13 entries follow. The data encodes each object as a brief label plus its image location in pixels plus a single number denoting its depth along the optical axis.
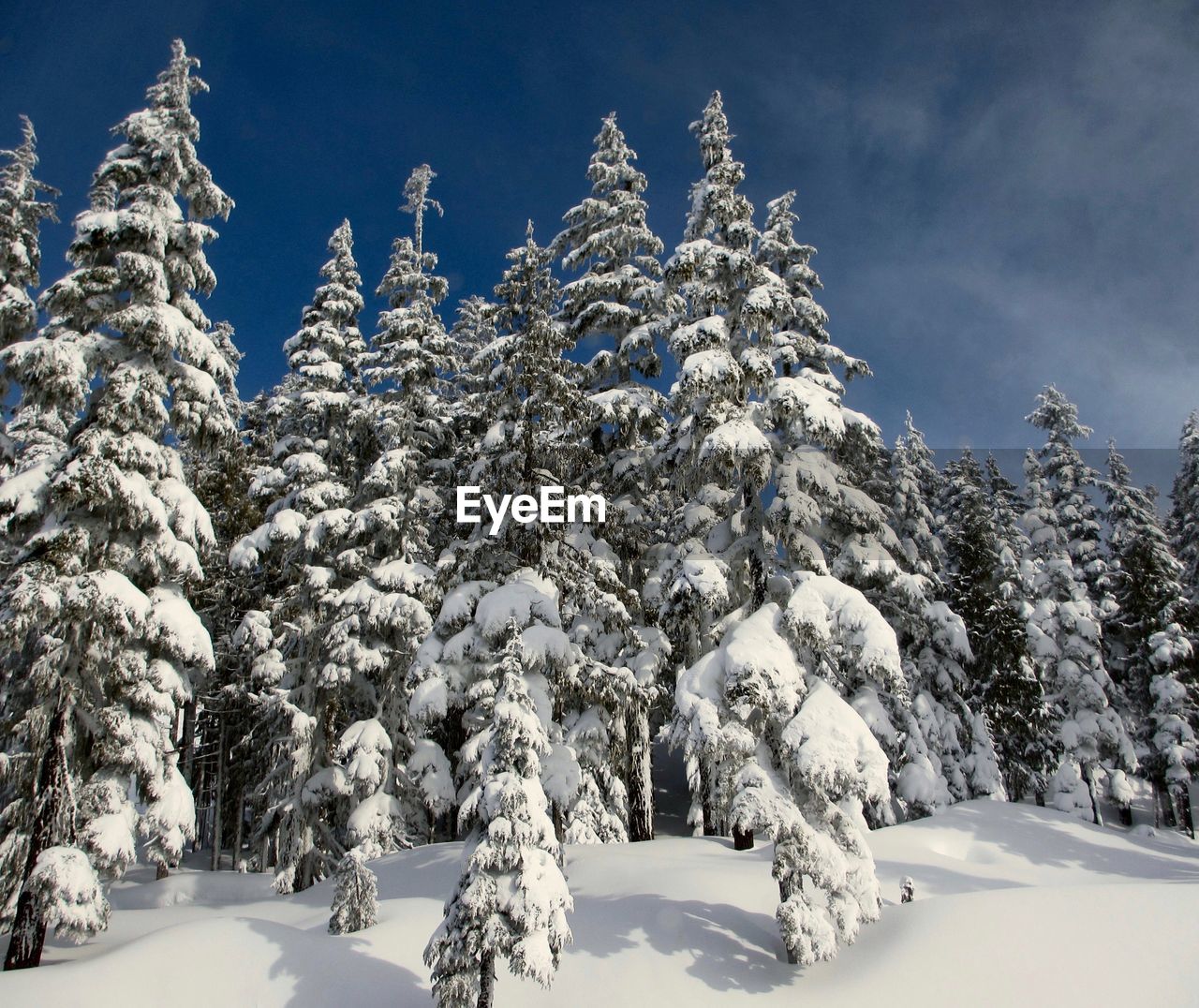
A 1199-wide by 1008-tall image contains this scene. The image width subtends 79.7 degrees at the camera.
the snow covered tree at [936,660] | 26.94
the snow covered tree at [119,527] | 12.56
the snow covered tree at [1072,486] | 35.84
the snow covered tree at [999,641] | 32.59
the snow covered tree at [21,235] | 17.64
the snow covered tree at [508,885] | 9.74
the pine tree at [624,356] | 20.17
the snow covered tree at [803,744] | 11.19
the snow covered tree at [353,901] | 13.07
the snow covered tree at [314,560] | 20.75
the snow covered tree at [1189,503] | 36.78
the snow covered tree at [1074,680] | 30.84
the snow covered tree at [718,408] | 13.73
